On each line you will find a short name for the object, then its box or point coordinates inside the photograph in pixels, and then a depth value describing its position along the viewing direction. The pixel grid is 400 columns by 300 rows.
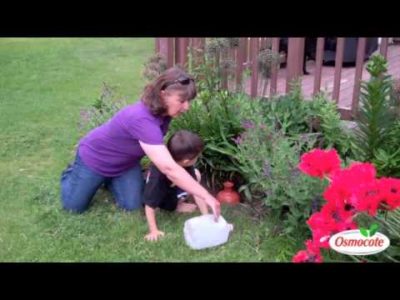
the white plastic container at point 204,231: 3.51
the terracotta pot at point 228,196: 4.10
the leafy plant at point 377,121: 3.73
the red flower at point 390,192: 2.53
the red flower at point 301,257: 2.74
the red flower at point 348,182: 2.58
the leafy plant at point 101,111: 4.79
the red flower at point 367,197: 2.52
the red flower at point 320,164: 2.82
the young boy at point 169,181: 3.68
